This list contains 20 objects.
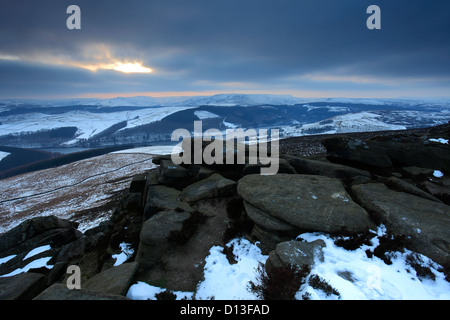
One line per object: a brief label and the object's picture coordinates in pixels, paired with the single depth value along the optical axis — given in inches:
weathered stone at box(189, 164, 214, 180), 734.5
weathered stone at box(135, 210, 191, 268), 433.4
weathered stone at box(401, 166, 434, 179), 669.3
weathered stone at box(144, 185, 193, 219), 572.7
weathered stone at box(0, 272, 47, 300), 388.9
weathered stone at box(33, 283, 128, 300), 267.4
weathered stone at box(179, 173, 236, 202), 621.0
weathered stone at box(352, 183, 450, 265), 331.0
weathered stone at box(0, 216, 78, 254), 782.5
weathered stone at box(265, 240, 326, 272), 322.0
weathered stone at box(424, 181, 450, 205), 526.0
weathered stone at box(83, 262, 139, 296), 328.0
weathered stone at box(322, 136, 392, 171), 719.7
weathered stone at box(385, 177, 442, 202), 505.4
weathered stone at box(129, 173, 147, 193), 860.6
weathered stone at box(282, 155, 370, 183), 642.2
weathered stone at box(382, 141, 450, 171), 711.1
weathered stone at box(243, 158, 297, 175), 679.2
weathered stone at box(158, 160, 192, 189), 743.1
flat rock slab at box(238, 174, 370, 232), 400.8
